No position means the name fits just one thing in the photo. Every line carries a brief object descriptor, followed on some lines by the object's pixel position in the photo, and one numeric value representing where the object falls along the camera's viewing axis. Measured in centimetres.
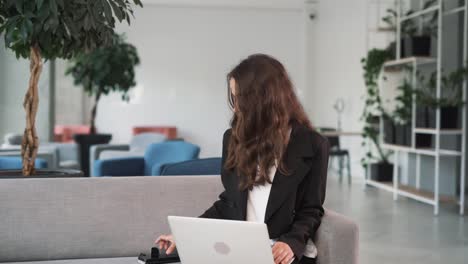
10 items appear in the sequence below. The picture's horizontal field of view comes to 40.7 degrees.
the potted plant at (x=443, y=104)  701
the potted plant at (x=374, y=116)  899
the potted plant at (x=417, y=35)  770
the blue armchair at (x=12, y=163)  491
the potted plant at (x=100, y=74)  839
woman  217
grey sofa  266
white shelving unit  708
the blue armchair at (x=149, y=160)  555
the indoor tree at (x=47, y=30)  321
